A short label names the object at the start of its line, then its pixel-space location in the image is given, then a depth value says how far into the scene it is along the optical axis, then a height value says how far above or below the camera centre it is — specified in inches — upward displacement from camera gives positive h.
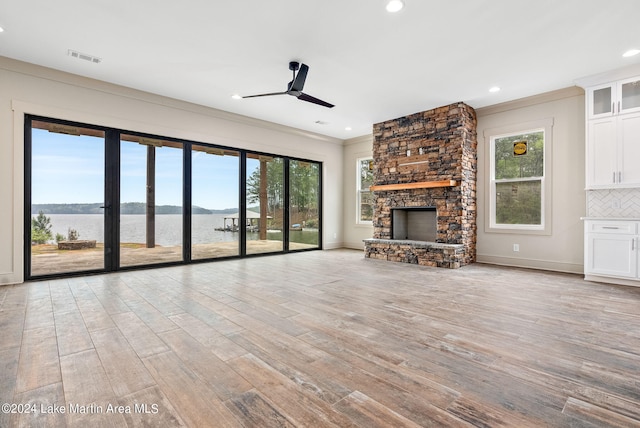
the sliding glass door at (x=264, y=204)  257.8 +7.4
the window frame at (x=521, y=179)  199.8 +22.8
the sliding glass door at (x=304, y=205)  288.4 +7.6
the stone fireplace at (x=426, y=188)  214.2 +18.3
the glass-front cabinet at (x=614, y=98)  160.9 +61.2
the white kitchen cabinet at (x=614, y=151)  159.5 +32.5
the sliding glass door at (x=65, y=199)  169.0 +7.8
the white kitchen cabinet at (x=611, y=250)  155.8 -19.1
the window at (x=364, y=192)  308.3 +20.8
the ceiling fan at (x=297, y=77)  157.9 +68.9
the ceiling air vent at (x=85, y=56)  148.3 +76.1
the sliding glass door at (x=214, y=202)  227.5 +7.7
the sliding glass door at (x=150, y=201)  197.0 +8.0
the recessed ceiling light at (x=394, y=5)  111.2 +75.1
